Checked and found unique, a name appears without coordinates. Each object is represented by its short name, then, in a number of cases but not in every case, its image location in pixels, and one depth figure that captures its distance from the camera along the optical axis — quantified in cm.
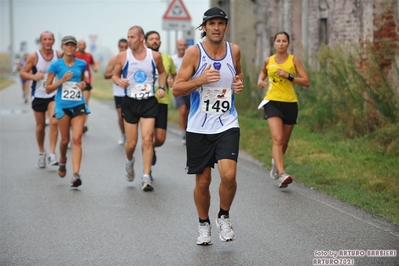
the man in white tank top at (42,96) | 1367
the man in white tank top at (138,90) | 1143
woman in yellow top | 1139
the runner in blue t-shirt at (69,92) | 1166
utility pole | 7033
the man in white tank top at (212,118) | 781
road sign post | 2372
